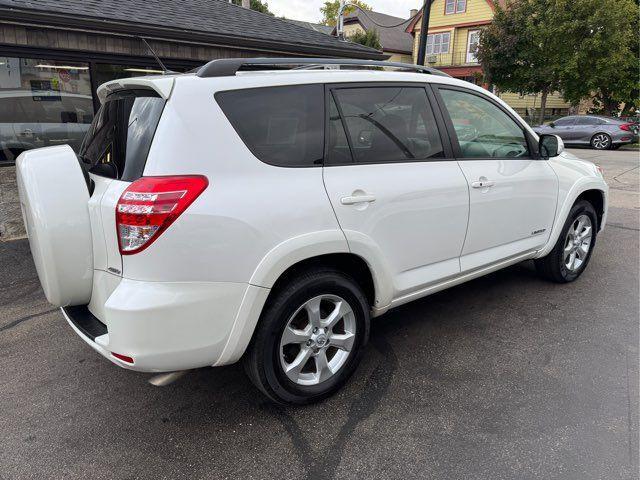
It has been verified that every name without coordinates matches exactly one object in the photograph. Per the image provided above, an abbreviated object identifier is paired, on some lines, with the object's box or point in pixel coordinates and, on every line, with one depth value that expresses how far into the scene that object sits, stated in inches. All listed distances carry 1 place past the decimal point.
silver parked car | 698.2
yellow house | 1331.2
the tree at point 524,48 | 908.6
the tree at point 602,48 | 816.9
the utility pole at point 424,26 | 385.7
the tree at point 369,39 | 1282.2
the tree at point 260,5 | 1918.7
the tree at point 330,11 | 2324.1
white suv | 82.3
